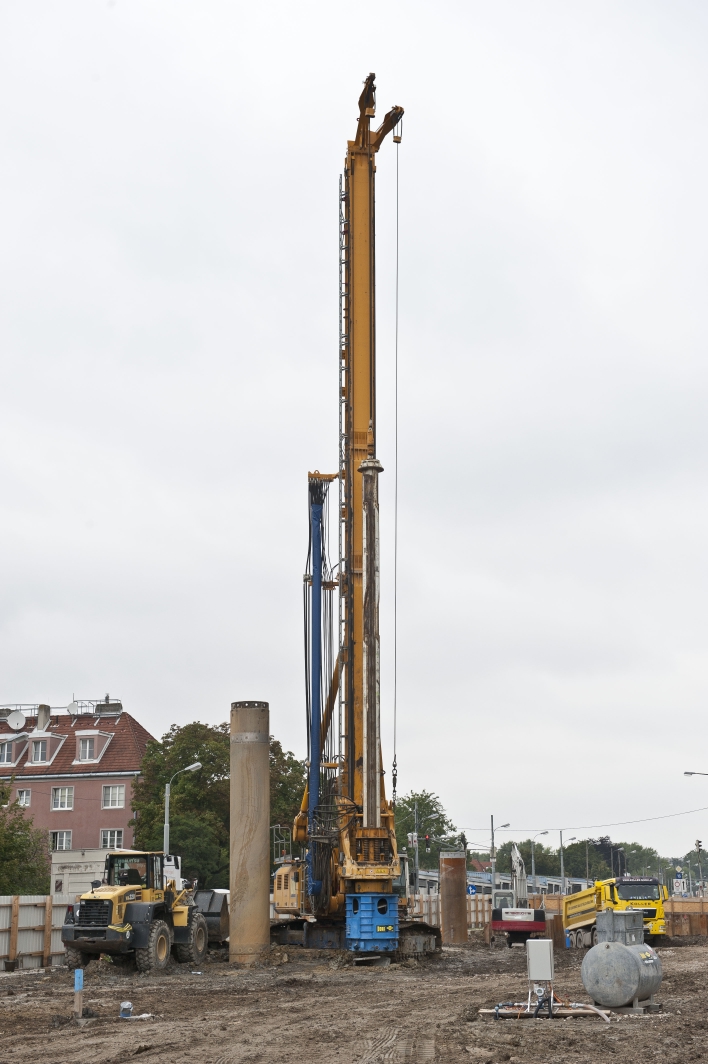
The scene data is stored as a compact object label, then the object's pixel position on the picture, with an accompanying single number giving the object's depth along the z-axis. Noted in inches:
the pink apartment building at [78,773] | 2608.3
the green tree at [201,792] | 2117.4
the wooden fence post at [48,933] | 1238.3
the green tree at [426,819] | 4441.4
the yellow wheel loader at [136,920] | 1046.4
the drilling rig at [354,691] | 1109.7
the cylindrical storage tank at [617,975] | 664.4
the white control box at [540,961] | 645.3
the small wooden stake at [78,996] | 658.1
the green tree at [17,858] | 1792.6
